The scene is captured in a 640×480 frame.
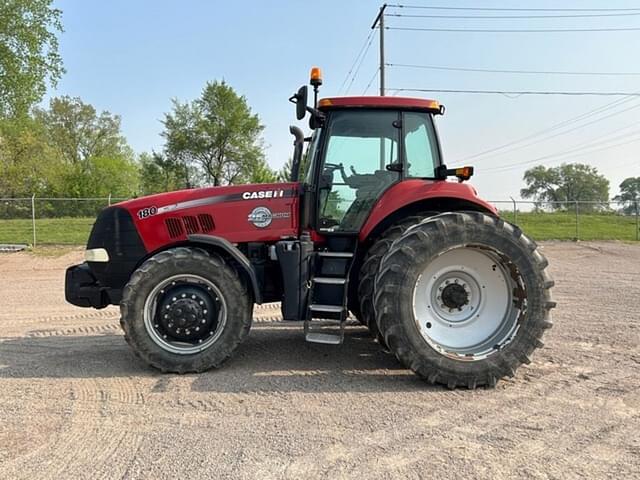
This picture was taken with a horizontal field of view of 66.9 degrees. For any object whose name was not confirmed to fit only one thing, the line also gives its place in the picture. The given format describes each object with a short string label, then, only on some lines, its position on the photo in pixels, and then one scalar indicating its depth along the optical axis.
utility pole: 18.23
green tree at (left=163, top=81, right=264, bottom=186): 42.25
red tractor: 4.06
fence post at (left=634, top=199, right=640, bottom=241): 19.69
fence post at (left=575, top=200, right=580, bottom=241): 19.40
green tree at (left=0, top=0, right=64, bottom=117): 17.17
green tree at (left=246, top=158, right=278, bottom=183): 40.07
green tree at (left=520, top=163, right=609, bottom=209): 71.94
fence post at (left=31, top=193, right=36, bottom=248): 16.06
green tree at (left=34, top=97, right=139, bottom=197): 50.28
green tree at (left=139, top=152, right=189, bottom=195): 41.88
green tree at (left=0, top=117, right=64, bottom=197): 28.45
